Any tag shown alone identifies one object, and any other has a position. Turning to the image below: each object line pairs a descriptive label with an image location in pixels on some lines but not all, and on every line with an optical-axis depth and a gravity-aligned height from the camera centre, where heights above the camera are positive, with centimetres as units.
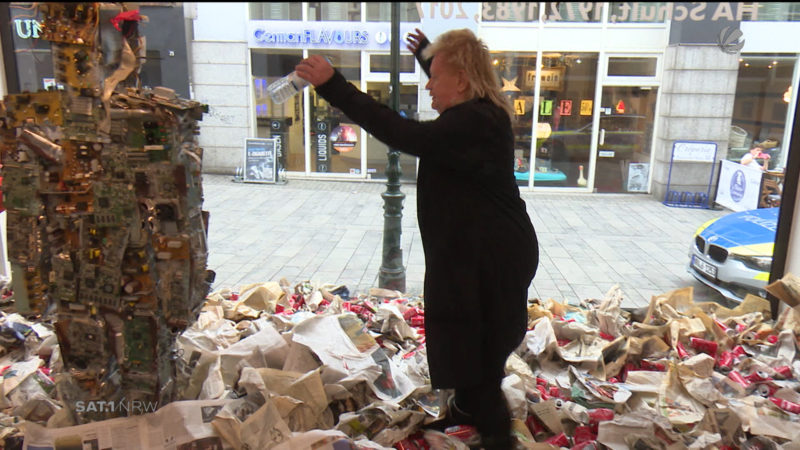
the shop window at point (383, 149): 782 -92
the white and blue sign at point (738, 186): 673 -112
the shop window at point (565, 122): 832 -42
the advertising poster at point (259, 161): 888 -111
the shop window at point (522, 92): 784 +3
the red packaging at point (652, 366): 305 -146
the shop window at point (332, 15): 667 +96
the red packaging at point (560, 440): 231 -141
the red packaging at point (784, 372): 299 -144
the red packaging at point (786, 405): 264 -143
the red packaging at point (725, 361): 312 -146
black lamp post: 446 -110
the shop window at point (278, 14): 721 +102
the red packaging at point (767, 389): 282 -144
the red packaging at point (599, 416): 248 -140
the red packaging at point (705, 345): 325 -142
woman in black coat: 181 -38
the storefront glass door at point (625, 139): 860 -67
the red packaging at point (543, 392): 270 -144
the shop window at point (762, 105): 684 -10
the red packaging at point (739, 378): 291 -145
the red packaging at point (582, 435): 236 -142
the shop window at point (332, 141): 938 -82
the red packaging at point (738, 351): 326 -146
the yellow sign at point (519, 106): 843 -18
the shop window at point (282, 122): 885 -52
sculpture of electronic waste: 182 -41
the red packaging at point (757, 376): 292 -143
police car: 423 -120
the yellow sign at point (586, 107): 872 -19
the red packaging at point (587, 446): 227 -140
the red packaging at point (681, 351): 321 -145
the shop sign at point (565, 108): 867 -20
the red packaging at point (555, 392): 277 -145
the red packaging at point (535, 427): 243 -143
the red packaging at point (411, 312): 367 -143
